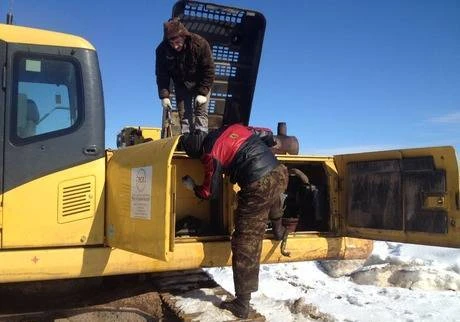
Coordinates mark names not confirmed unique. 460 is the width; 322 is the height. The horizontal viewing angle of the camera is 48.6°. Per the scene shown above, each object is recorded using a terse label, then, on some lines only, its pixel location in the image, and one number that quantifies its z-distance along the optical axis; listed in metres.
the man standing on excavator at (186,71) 5.15
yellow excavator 3.88
